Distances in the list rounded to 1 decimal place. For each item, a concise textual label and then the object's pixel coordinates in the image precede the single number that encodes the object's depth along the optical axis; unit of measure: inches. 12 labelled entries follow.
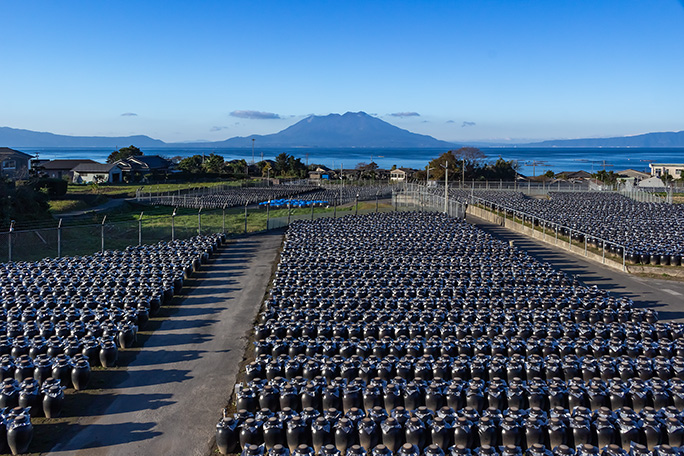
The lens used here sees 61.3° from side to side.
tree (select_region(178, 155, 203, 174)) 4616.1
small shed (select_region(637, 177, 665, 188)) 3698.3
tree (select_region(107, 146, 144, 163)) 5497.0
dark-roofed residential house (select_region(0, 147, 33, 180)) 2704.2
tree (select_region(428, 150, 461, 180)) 4182.6
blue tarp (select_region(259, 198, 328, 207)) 2775.6
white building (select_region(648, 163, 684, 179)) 4845.0
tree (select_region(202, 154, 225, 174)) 4721.5
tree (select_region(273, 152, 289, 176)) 5002.5
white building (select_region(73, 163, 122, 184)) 3764.8
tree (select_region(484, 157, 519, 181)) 4473.4
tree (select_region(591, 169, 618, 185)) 4159.5
